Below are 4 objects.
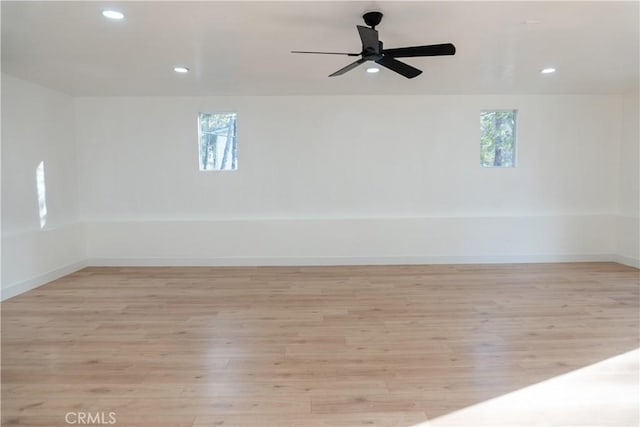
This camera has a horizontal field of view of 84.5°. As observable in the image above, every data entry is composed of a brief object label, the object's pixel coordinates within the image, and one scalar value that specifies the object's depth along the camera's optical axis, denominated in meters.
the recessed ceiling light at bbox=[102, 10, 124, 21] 2.46
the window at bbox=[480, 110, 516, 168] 5.37
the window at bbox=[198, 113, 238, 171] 5.34
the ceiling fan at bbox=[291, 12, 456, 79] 2.41
